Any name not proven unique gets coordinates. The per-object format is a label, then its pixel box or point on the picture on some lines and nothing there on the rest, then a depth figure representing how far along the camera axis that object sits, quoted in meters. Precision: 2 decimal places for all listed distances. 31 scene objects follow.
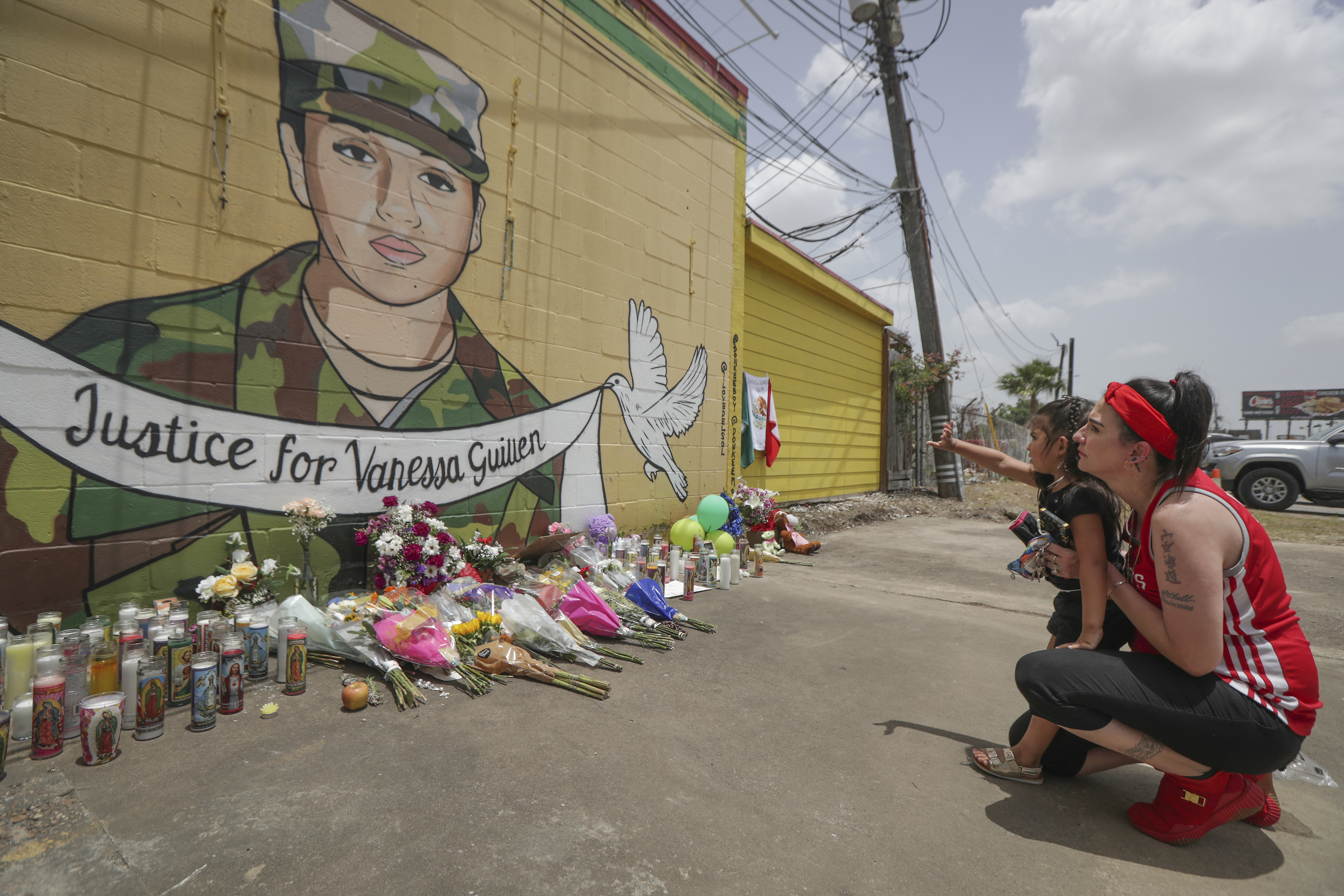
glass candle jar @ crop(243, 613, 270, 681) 3.19
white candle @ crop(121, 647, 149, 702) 2.67
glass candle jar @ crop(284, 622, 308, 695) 3.06
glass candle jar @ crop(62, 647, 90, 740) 2.68
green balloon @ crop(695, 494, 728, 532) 6.71
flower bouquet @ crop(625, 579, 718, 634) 4.40
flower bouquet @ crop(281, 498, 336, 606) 3.83
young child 2.30
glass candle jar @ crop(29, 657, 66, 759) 2.39
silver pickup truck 11.25
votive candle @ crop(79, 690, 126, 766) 2.35
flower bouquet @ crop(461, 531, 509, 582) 4.61
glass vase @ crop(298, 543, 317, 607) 3.92
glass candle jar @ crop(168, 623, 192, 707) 2.85
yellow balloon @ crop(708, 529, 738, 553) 6.55
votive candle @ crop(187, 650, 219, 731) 2.66
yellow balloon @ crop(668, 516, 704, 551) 6.61
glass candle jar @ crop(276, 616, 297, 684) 3.21
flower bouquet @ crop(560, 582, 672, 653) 4.03
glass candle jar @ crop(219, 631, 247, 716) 2.80
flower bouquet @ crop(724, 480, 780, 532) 7.47
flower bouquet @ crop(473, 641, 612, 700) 3.29
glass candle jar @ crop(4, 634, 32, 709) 2.66
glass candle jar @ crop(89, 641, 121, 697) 2.69
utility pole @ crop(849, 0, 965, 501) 11.23
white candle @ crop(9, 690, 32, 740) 2.49
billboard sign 51.66
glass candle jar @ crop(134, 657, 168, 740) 2.57
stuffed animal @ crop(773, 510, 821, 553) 7.35
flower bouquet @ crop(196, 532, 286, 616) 3.49
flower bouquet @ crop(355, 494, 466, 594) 4.12
